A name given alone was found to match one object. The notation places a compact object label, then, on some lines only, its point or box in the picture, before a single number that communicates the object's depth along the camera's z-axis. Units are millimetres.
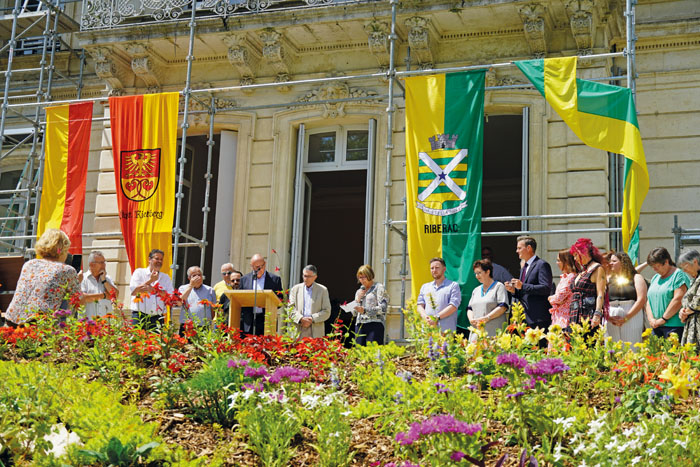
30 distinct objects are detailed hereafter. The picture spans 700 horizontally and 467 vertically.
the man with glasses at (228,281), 10719
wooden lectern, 8922
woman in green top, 8180
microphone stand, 8778
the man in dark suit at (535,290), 8773
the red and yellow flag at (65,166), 13070
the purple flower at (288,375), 5586
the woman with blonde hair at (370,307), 9523
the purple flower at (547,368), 5195
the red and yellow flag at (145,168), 12297
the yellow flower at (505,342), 6354
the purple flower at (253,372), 5660
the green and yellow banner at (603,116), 9953
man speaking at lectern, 10227
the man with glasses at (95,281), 9422
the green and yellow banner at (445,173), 10461
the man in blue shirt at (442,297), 8992
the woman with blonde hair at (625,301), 7789
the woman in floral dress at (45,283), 7660
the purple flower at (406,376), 5898
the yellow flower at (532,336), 6516
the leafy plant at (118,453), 4637
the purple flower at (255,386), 5591
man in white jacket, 9828
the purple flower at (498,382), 5168
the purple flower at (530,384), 5234
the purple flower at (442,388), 5358
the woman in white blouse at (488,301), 8711
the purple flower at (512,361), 5324
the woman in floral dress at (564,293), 7949
